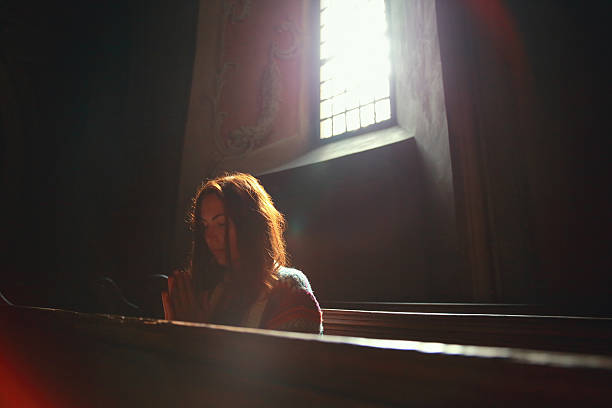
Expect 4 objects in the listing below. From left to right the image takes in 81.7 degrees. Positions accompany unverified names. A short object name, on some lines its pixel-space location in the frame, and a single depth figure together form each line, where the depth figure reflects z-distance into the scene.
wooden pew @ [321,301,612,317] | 1.86
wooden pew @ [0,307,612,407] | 0.26
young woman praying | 1.05
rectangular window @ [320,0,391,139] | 4.39
